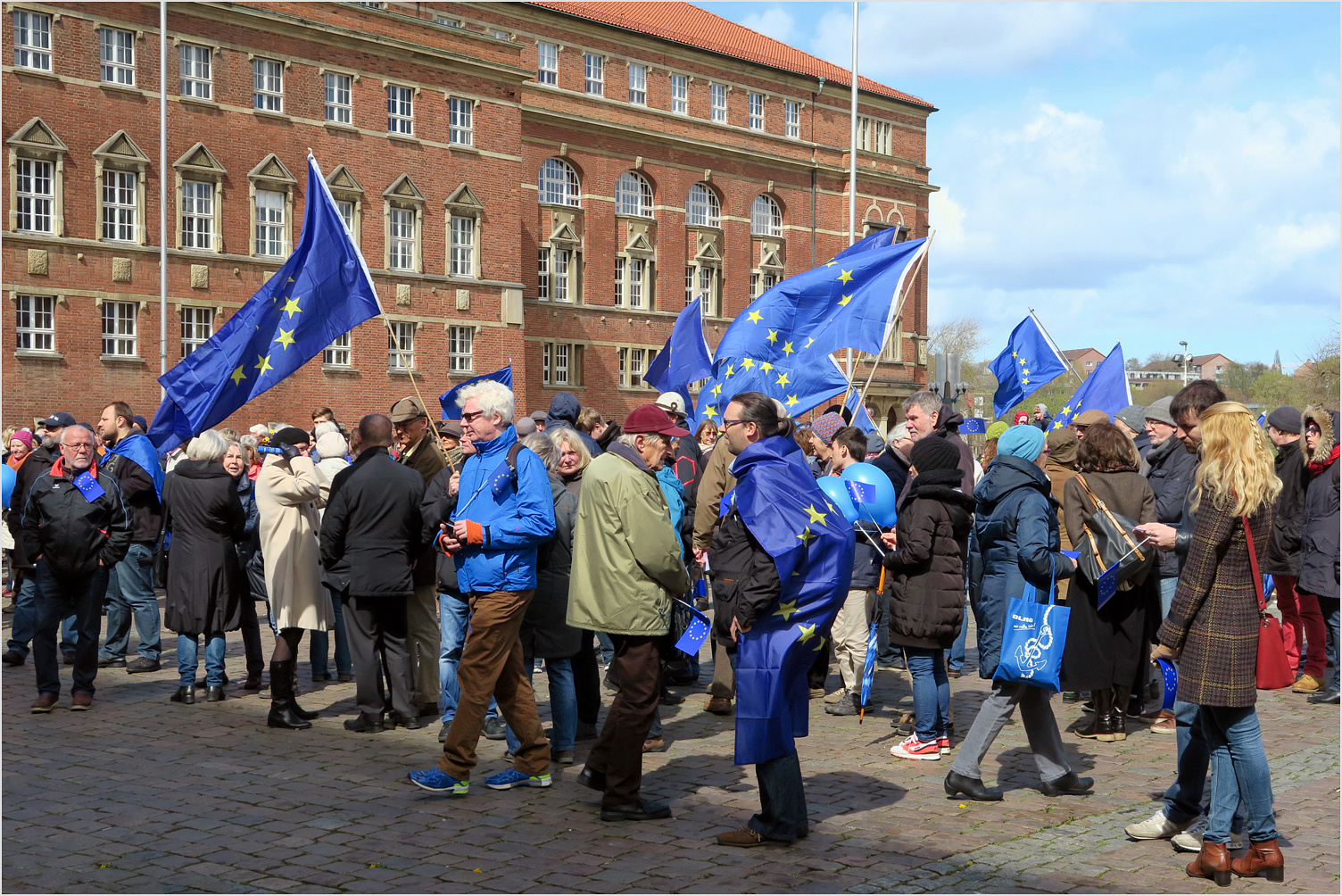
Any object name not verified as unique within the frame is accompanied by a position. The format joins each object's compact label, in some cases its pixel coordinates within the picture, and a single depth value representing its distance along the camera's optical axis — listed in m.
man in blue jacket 6.71
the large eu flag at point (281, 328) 10.16
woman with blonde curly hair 5.45
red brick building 34.44
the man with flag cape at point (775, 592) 5.84
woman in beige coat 9.11
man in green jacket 6.55
